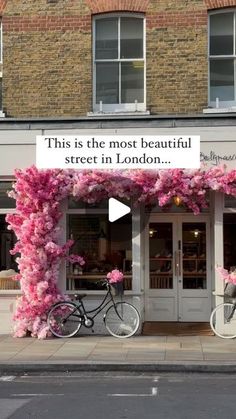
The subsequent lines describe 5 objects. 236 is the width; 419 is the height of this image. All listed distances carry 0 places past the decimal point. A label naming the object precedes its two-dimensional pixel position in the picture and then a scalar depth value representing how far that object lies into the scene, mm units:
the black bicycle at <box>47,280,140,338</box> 12266
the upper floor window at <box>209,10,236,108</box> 13352
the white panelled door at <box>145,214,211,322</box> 13648
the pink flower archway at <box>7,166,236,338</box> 12266
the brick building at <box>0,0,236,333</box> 12898
